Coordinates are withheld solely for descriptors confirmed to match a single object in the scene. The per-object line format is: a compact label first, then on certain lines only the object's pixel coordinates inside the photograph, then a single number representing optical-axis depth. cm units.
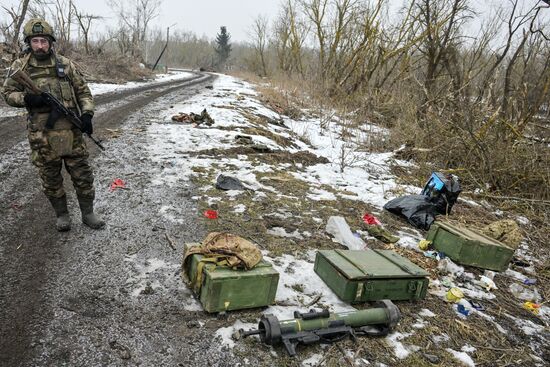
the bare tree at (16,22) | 1367
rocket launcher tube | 254
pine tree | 6097
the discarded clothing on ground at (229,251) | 287
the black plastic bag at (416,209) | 520
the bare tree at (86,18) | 2242
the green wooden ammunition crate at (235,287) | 272
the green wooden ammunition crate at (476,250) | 413
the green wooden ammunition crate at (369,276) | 316
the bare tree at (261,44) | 4193
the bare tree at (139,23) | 3989
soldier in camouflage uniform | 333
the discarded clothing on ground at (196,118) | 940
